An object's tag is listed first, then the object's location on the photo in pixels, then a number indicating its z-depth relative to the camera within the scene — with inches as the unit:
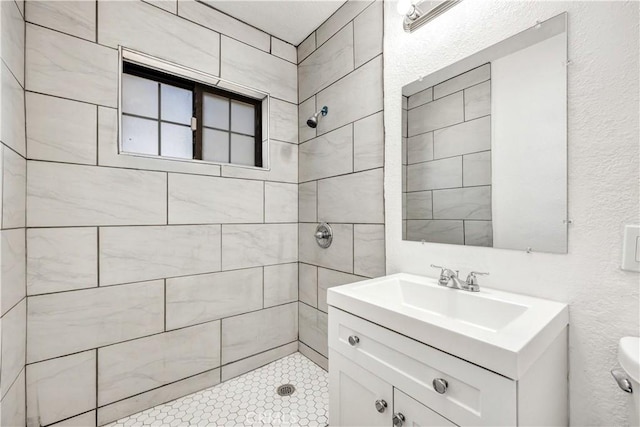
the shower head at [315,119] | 71.5
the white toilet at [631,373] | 27.5
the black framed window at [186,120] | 64.8
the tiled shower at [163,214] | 50.0
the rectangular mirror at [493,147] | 37.8
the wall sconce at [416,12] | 49.3
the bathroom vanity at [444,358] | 26.5
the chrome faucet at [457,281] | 43.2
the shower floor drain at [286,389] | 65.6
